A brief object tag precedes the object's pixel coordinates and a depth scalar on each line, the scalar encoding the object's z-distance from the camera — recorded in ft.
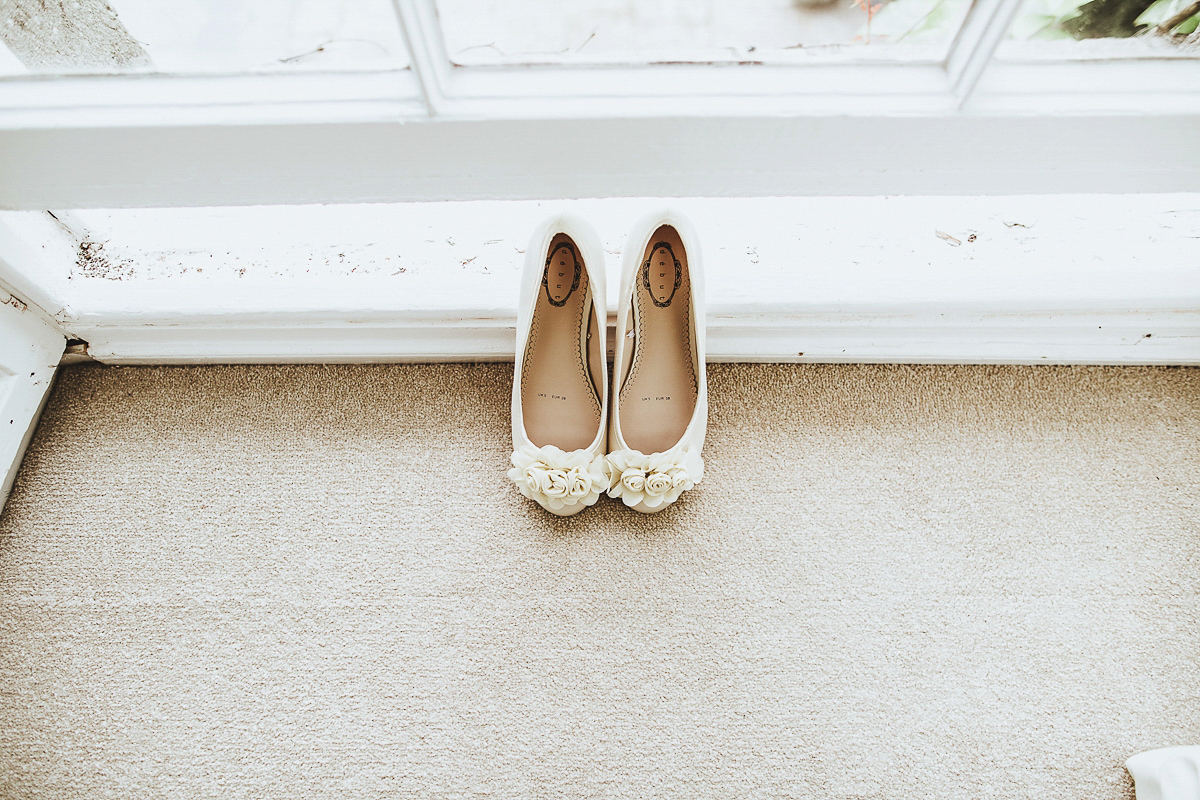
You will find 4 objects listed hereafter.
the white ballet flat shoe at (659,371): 2.53
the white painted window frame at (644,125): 1.95
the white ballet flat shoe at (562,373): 2.53
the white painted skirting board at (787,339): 2.83
